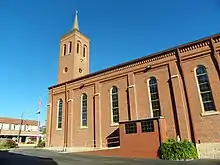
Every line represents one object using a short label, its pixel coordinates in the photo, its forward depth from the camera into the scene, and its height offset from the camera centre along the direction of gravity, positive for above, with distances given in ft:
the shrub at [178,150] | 53.16 -4.12
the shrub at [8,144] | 115.15 -1.88
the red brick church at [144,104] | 59.31 +11.33
